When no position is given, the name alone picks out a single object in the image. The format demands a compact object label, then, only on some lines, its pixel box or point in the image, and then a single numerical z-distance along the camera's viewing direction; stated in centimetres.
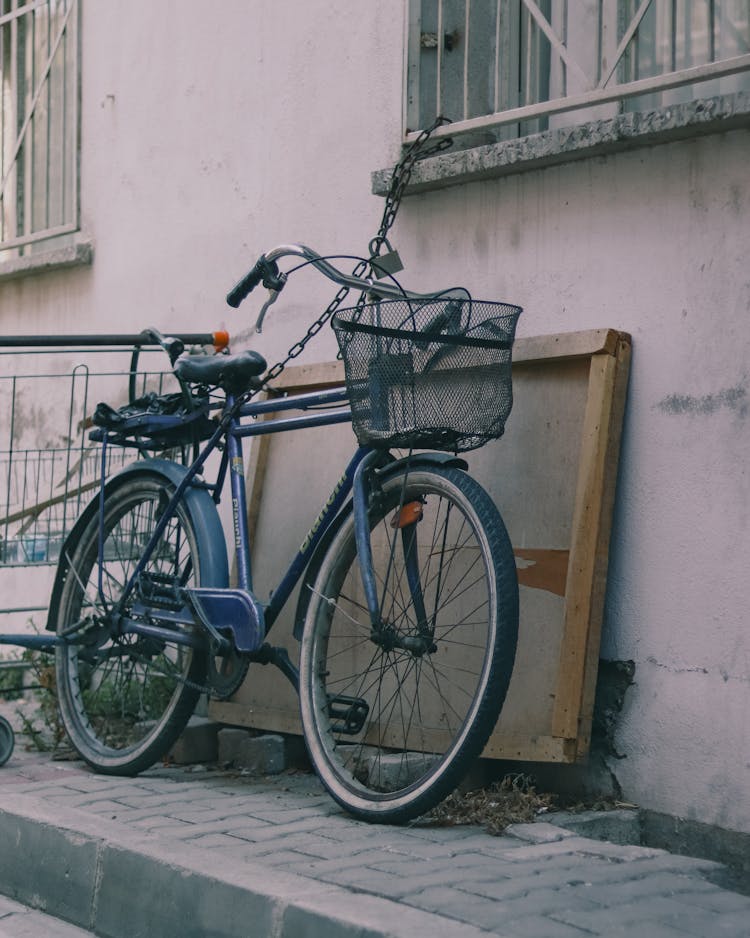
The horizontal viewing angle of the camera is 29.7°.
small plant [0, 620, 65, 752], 527
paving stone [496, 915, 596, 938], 280
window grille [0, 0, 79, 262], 680
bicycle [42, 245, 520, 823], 377
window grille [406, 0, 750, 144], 411
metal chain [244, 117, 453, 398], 475
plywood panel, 391
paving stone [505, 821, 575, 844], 364
